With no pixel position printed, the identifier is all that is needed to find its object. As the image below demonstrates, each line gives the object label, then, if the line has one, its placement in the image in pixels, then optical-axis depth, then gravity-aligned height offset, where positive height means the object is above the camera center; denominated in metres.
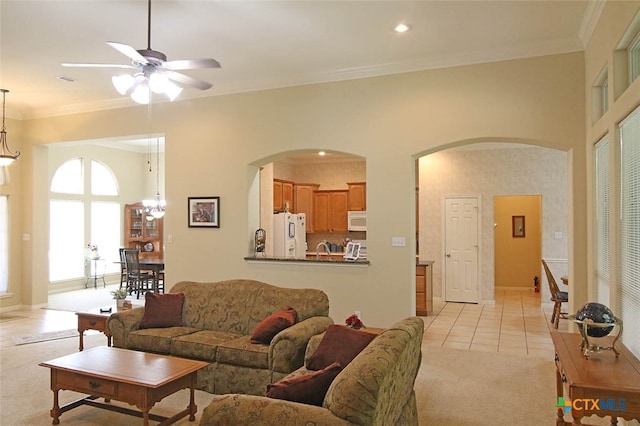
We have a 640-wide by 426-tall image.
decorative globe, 2.67 -0.58
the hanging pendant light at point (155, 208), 8.90 +0.25
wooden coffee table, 3.10 -1.11
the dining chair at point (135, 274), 9.36 -1.14
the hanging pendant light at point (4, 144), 7.61 +1.28
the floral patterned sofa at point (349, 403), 2.12 -0.90
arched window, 10.24 +0.06
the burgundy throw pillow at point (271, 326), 3.96 -0.93
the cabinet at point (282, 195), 9.80 +0.54
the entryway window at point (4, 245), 7.92 -0.44
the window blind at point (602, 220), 3.90 -0.01
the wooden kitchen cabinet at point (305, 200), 10.66 +0.46
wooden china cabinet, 11.66 -0.22
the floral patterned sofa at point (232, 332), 3.76 -1.07
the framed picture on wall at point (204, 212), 6.54 +0.11
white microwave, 10.41 -0.04
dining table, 9.09 -0.96
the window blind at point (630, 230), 2.93 -0.07
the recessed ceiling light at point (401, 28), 4.43 +1.88
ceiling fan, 3.53 +1.18
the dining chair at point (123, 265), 9.66 -0.97
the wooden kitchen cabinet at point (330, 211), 10.70 +0.20
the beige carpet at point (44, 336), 5.86 -1.55
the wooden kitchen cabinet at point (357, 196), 10.45 +0.53
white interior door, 8.91 -0.59
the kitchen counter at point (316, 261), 5.71 -0.54
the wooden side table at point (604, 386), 2.21 -0.81
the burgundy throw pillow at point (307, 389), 2.38 -0.88
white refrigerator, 9.06 -0.32
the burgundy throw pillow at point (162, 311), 4.57 -0.93
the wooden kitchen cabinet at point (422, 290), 7.50 -1.16
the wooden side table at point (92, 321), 4.95 -1.11
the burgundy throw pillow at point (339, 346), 3.01 -0.86
